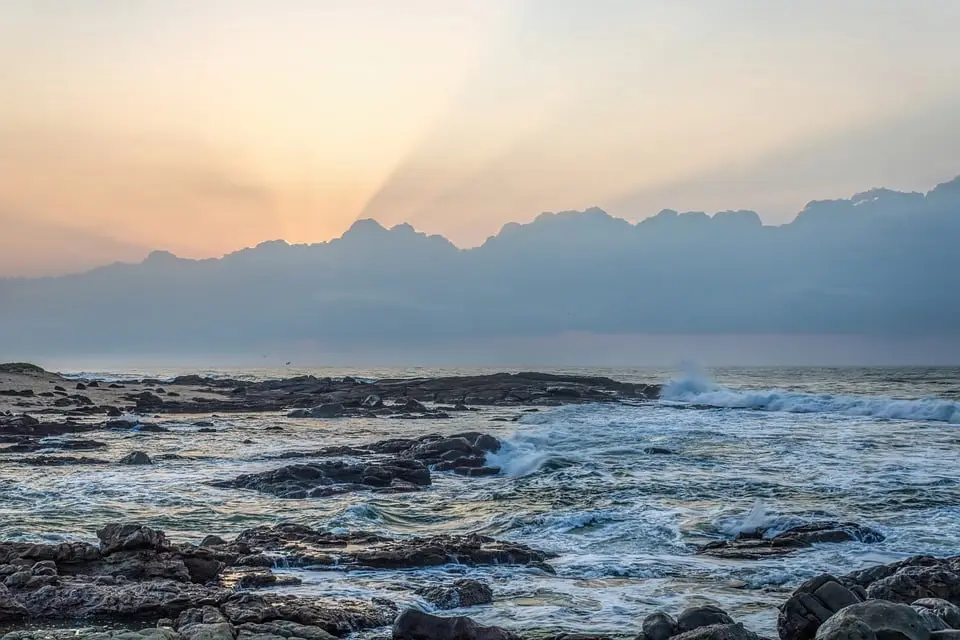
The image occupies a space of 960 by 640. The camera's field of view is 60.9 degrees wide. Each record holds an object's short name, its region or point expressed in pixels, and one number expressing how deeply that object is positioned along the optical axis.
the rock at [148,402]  55.62
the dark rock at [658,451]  31.65
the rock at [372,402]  59.09
